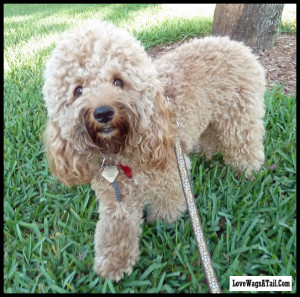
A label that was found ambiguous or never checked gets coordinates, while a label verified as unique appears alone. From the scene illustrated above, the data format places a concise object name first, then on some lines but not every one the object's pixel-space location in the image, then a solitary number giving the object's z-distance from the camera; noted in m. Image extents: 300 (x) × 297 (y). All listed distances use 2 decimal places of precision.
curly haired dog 0.45
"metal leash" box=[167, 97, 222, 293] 0.41
